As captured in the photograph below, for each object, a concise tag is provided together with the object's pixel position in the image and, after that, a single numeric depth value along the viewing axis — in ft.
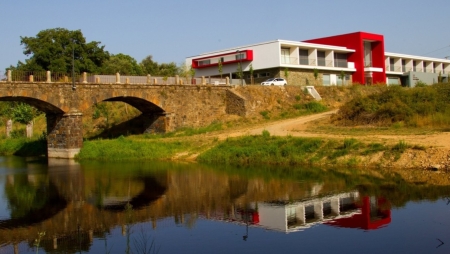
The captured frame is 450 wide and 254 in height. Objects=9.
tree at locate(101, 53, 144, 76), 202.48
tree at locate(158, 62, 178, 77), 224.74
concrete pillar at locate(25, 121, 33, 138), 148.24
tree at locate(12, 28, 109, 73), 195.72
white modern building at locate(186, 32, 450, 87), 177.06
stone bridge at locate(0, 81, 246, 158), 103.86
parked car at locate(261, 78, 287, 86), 159.84
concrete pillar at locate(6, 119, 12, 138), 158.28
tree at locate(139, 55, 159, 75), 237.45
